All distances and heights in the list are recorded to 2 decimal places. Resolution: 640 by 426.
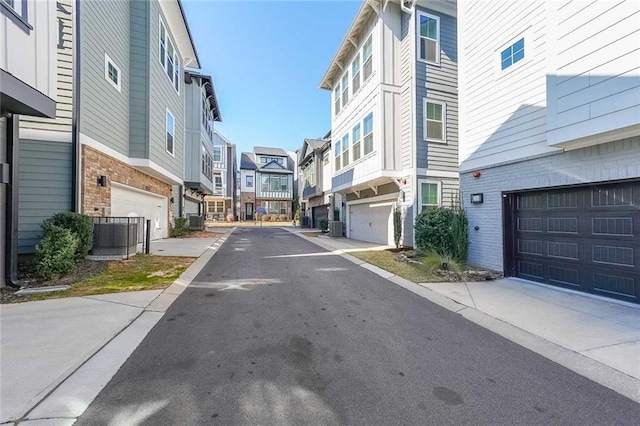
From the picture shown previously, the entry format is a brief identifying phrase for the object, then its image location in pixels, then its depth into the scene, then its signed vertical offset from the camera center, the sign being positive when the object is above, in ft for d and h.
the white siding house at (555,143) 15.52 +4.70
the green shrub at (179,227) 51.03 -1.33
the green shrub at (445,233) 26.73 -1.35
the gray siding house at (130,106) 25.23 +12.11
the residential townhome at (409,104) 35.50 +14.26
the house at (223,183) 122.31 +15.09
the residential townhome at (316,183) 72.06 +9.80
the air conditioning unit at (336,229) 57.36 -1.99
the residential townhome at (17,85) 15.49 +7.57
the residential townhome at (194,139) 56.80 +16.04
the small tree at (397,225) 37.83 -0.85
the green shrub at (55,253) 18.69 -2.10
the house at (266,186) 135.54 +15.08
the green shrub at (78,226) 21.22 -0.43
